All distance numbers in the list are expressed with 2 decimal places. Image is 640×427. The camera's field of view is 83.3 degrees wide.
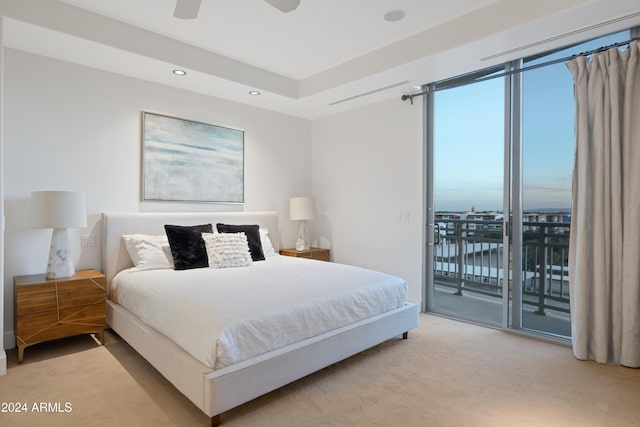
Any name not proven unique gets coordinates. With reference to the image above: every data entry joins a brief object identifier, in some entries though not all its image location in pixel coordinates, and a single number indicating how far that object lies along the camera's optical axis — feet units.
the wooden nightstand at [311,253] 15.05
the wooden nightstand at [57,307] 8.61
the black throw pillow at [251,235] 12.63
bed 6.28
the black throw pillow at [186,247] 10.80
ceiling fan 6.55
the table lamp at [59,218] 9.12
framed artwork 12.16
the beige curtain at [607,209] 8.59
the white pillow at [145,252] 10.66
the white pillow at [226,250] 11.07
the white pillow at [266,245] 13.50
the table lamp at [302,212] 15.52
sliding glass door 10.44
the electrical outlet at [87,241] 10.83
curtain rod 8.98
